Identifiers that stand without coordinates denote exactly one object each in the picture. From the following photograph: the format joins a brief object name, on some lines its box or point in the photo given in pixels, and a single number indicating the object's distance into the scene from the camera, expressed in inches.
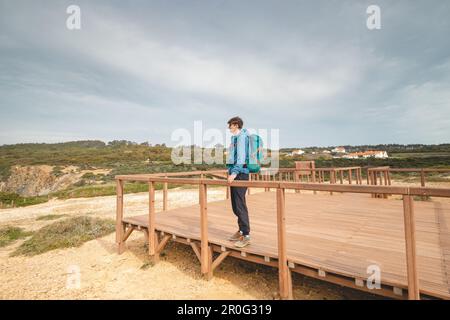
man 138.4
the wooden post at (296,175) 358.7
